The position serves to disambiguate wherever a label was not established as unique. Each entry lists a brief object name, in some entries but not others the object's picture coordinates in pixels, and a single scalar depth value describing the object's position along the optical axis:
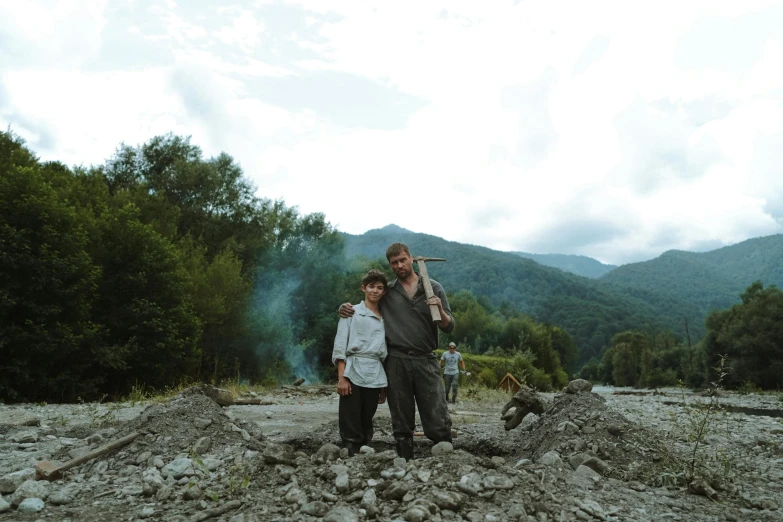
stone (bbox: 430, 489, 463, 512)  3.84
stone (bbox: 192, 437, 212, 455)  5.76
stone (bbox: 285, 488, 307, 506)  4.04
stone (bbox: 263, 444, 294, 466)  4.86
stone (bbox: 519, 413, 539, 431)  10.24
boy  5.30
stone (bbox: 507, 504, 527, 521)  3.79
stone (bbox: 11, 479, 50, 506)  4.58
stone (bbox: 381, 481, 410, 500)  3.99
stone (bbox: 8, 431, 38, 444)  7.19
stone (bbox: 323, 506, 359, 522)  3.67
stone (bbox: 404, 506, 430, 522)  3.65
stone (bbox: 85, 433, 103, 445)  6.30
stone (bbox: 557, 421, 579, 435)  6.50
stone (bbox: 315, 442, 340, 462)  4.86
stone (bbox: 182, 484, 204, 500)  4.45
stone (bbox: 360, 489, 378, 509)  3.87
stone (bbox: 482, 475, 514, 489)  4.21
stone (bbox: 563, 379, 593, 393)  8.20
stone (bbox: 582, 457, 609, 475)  5.25
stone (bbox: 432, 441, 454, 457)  5.23
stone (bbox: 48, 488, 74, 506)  4.59
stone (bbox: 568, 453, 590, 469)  5.45
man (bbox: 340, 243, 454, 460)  5.41
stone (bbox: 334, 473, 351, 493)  4.14
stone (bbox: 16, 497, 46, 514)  4.39
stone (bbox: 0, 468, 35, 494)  4.79
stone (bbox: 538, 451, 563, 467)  5.46
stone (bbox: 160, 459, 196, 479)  5.02
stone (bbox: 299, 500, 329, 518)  3.83
